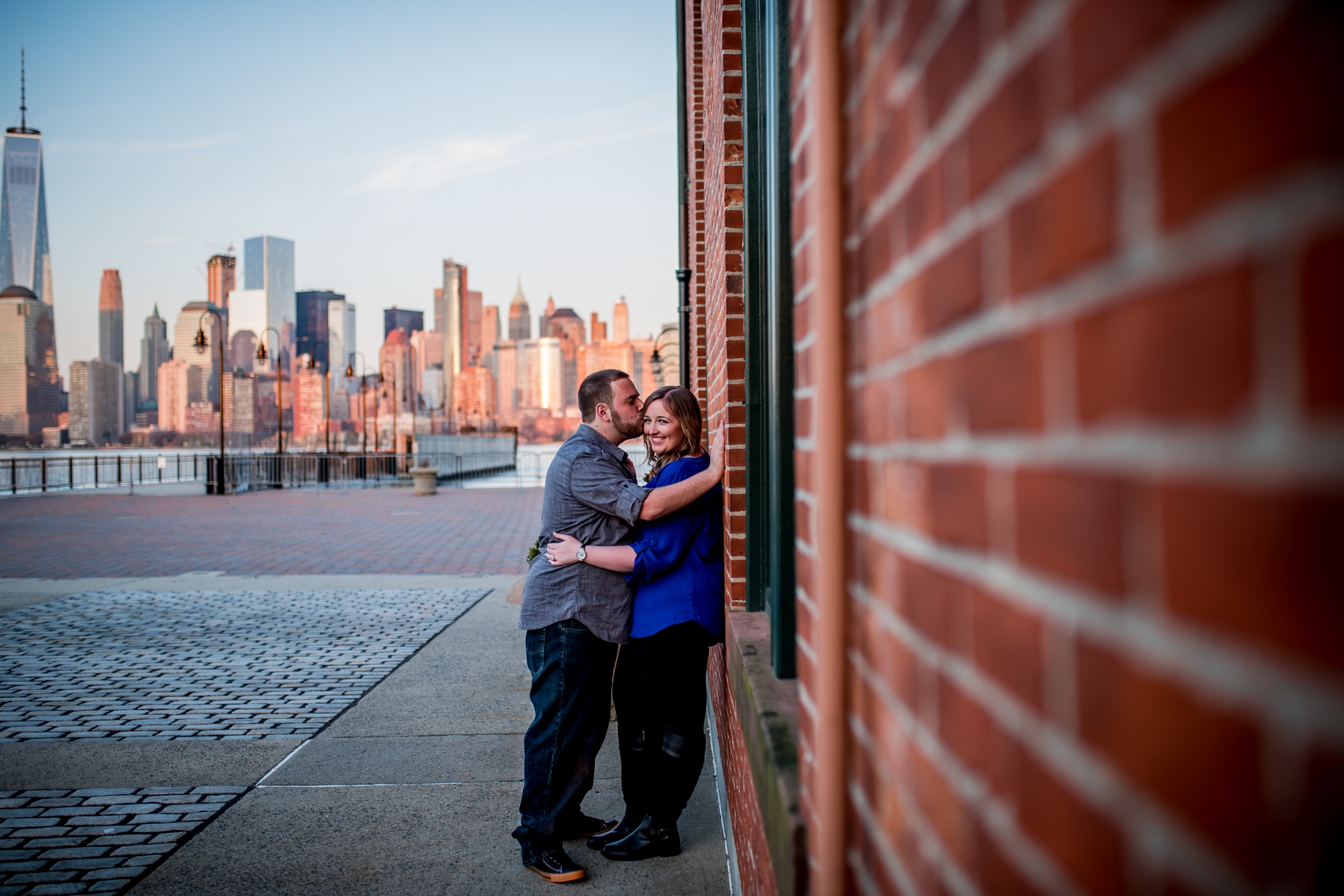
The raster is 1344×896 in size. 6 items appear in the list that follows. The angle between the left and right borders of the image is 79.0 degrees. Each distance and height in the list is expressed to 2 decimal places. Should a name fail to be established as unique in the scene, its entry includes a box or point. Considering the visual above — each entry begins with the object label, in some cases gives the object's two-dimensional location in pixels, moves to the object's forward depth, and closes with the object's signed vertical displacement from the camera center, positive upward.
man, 3.66 -0.87
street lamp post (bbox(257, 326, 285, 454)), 31.32 +2.17
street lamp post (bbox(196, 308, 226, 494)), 28.92 +3.81
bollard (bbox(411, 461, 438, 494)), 26.47 -1.17
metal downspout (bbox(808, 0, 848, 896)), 1.17 -0.01
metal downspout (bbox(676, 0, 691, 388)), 7.45 +2.18
